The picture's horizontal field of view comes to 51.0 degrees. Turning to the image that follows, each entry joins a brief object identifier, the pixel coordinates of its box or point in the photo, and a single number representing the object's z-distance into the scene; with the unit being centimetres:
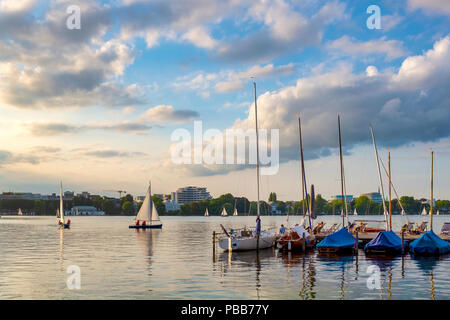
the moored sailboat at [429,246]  5219
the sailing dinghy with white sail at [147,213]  12219
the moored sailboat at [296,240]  5678
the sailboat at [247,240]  5541
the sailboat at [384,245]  5303
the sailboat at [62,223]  12401
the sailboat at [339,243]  5345
